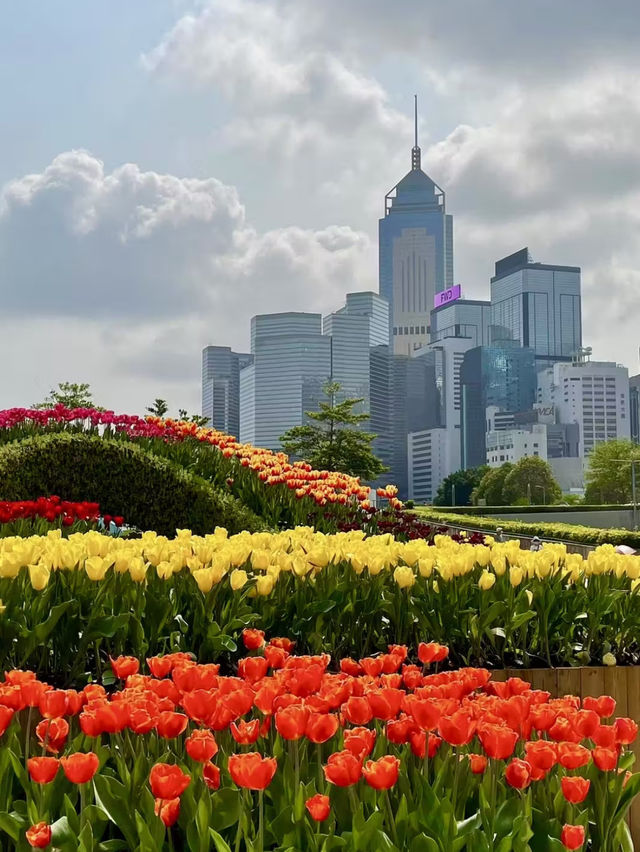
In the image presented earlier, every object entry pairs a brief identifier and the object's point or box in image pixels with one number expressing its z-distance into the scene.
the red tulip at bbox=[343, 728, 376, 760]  1.80
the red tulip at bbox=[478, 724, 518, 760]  1.85
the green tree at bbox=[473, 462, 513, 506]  94.25
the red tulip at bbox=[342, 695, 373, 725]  2.04
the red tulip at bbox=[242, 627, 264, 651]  3.16
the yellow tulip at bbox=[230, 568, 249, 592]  3.64
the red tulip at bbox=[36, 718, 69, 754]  2.04
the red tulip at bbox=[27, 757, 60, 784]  1.73
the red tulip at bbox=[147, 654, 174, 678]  2.45
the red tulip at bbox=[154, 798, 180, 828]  1.65
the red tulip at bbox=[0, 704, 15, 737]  1.99
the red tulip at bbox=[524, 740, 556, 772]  1.81
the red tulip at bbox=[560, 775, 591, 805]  1.75
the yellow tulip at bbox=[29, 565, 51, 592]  3.46
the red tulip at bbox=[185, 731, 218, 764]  1.79
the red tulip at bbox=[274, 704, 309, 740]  1.85
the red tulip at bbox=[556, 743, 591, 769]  1.83
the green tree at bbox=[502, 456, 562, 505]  90.50
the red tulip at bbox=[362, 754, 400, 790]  1.69
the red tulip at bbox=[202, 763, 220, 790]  1.81
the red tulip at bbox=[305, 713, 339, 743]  1.86
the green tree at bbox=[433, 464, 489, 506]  111.25
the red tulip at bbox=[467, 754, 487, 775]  1.91
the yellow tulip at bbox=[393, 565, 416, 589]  3.92
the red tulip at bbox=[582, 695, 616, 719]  2.22
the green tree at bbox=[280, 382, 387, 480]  44.06
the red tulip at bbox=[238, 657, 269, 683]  2.51
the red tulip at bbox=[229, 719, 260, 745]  1.88
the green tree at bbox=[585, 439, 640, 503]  76.94
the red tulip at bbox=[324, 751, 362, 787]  1.69
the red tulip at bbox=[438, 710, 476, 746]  1.89
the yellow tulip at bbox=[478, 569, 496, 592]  4.04
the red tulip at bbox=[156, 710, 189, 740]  1.96
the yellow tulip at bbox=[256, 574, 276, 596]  3.74
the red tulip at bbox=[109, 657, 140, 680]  2.53
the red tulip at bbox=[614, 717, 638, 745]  2.04
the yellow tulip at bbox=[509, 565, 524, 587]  4.14
